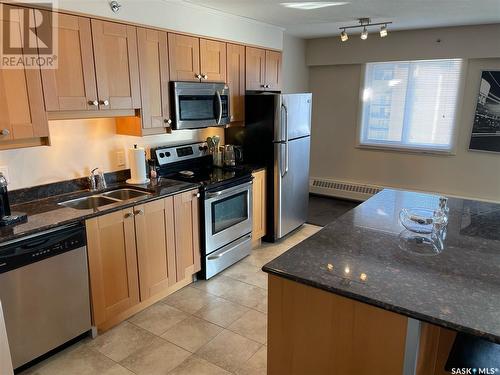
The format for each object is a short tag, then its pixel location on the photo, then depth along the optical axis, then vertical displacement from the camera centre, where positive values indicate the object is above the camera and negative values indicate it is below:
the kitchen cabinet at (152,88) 2.84 +0.09
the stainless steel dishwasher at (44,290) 2.03 -1.10
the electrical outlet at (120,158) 3.15 -0.49
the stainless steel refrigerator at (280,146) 3.85 -0.49
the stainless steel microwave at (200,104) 3.15 -0.04
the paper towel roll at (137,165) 3.05 -0.53
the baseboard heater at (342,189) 5.56 -1.35
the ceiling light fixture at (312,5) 3.15 +0.80
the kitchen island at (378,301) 1.33 -0.71
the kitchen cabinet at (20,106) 2.10 -0.04
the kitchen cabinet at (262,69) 3.96 +0.33
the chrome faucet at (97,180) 2.93 -0.63
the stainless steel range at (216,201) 3.24 -0.91
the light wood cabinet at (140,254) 2.47 -1.13
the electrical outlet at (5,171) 2.44 -0.47
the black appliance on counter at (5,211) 2.15 -0.65
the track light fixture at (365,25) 3.85 +0.82
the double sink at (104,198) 2.74 -0.75
